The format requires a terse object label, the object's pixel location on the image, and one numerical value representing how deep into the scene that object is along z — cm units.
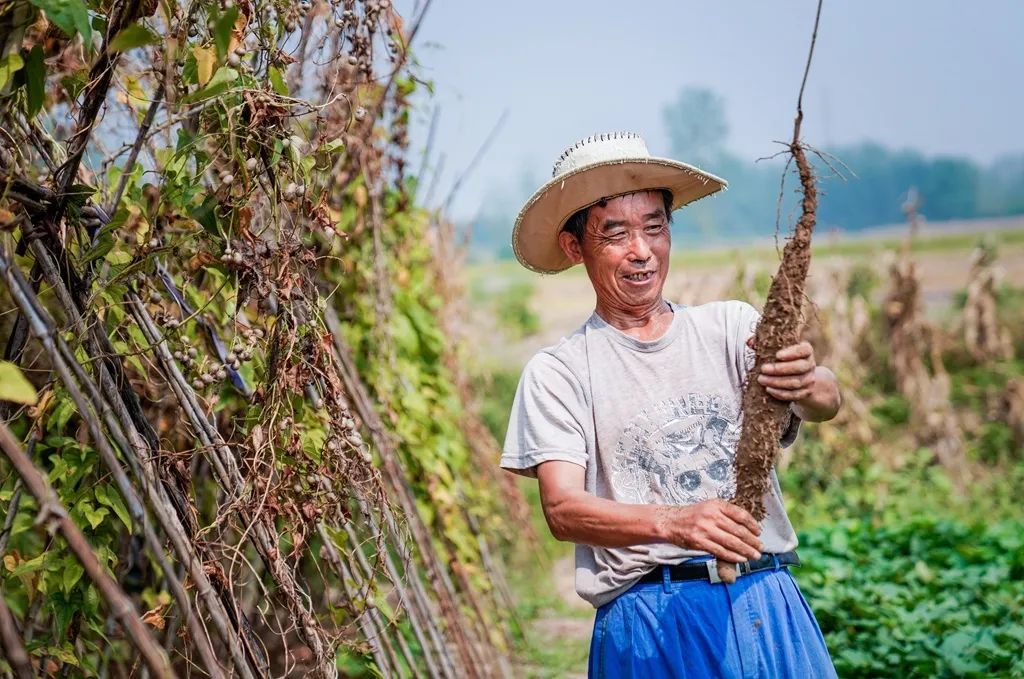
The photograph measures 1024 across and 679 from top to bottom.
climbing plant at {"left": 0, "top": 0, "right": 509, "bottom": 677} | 165
